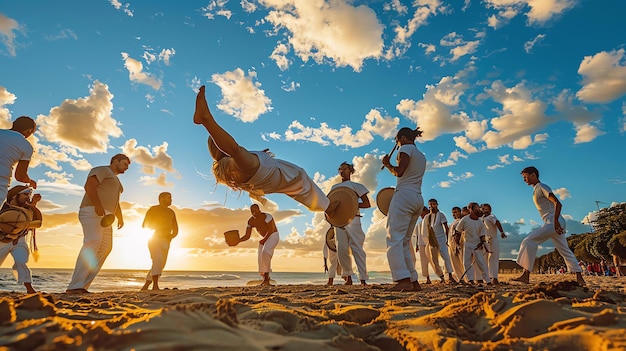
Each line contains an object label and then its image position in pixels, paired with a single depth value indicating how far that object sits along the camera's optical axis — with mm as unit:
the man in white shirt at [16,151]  4062
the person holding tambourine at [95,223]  5270
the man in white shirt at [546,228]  6316
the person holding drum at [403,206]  5172
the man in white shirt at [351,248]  7848
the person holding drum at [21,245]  5527
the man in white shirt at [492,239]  8570
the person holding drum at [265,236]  9039
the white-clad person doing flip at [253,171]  3674
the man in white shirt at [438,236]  9406
